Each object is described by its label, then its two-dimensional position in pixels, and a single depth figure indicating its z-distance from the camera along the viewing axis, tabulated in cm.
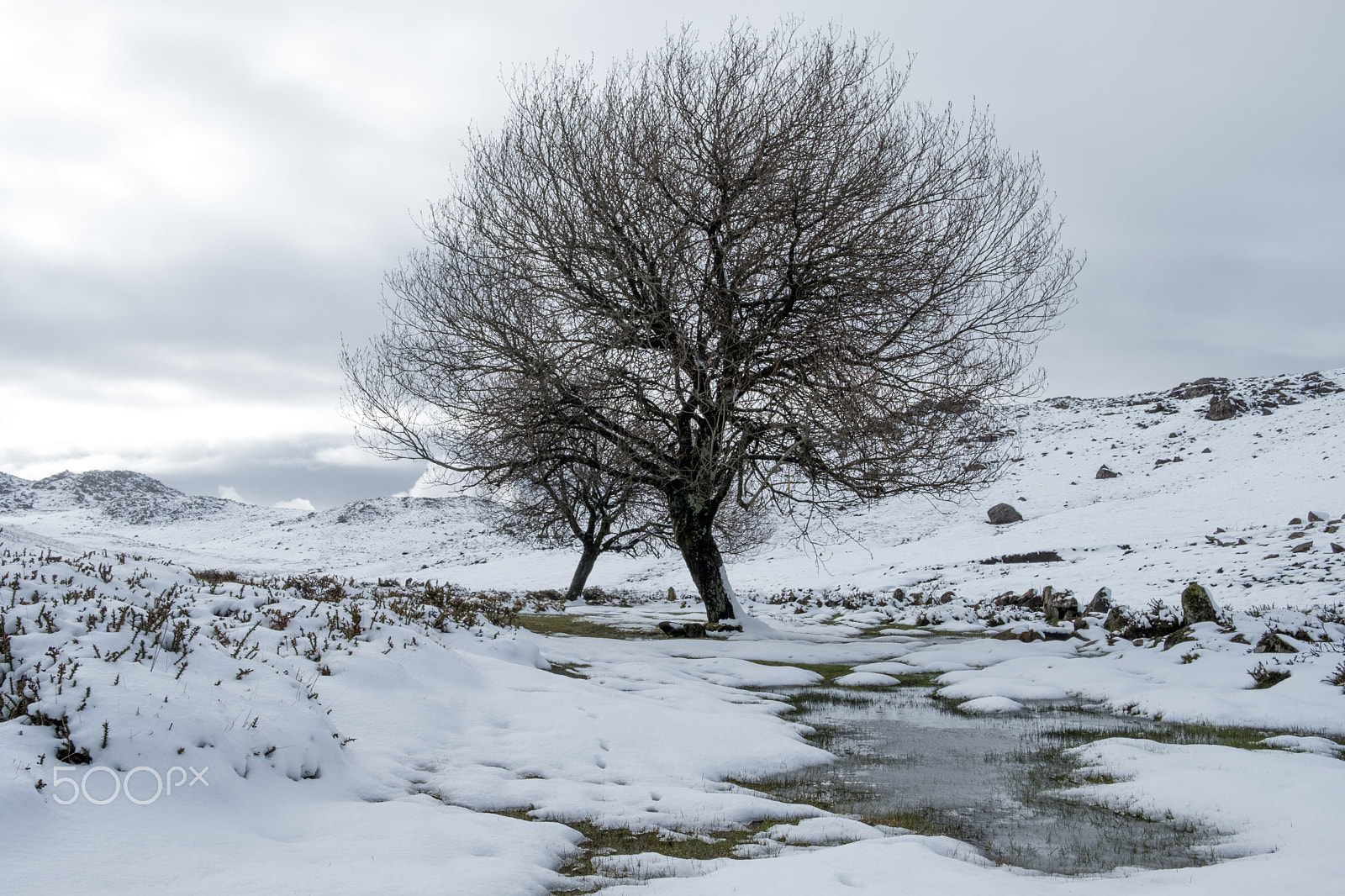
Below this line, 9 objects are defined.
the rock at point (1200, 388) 6131
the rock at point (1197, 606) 1041
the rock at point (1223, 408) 4850
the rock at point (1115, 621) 1162
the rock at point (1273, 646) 857
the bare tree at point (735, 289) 1062
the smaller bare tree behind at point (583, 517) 1845
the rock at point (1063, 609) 1304
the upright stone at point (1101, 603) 1459
